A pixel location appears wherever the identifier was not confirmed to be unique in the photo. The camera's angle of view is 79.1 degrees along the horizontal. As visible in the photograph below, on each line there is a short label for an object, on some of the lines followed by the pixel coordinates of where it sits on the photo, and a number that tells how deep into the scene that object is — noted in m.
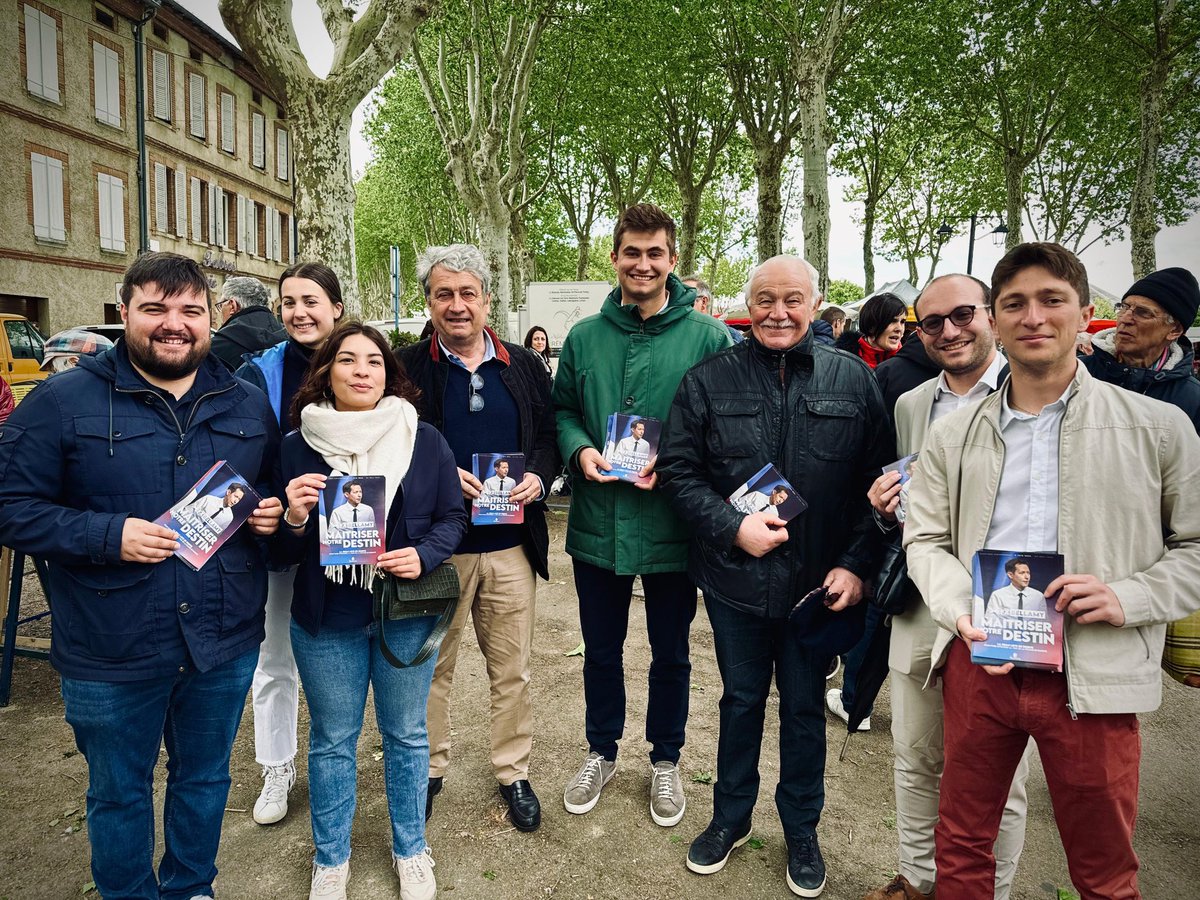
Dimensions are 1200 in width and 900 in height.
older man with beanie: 3.53
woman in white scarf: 2.64
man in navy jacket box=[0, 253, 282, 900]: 2.24
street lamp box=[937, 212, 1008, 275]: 23.51
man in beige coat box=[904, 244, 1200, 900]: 2.02
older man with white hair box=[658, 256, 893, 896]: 2.86
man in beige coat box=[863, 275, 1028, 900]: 2.67
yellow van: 14.27
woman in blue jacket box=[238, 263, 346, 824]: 3.22
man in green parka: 3.28
